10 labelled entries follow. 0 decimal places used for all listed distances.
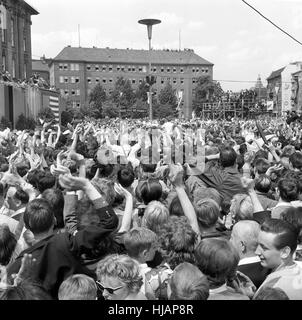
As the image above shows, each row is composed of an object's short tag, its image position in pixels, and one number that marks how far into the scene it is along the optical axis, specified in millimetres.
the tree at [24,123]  37594
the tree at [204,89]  122938
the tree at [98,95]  116481
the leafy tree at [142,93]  121300
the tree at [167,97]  120312
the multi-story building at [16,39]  54500
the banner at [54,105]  45975
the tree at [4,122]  33094
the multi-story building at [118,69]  125562
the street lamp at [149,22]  14295
